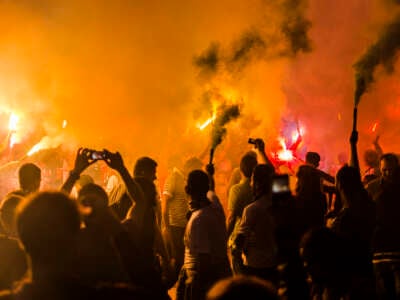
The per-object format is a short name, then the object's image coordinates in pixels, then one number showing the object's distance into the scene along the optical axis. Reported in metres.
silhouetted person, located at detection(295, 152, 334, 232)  5.78
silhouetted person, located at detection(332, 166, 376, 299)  4.88
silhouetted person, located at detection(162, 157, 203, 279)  7.36
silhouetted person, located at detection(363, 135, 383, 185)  8.42
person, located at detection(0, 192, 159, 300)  2.48
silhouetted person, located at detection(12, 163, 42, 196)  5.52
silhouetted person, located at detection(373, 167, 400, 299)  5.45
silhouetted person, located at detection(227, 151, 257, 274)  6.39
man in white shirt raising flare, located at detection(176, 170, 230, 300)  5.05
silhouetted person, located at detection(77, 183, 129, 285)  3.63
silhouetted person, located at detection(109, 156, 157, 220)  5.38
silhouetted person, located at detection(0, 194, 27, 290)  3.55
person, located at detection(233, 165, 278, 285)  5.20
